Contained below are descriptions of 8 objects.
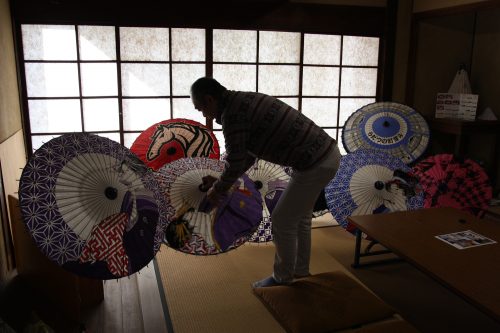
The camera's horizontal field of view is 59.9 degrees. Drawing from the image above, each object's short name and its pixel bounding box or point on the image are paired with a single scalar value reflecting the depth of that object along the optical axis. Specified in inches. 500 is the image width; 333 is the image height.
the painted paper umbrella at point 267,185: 113.7
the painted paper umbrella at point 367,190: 115.4
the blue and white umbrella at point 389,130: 151.6
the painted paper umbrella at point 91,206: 70.2
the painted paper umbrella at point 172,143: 121.3
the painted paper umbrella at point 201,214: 96.9
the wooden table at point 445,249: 72.1
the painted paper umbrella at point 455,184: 116.9
